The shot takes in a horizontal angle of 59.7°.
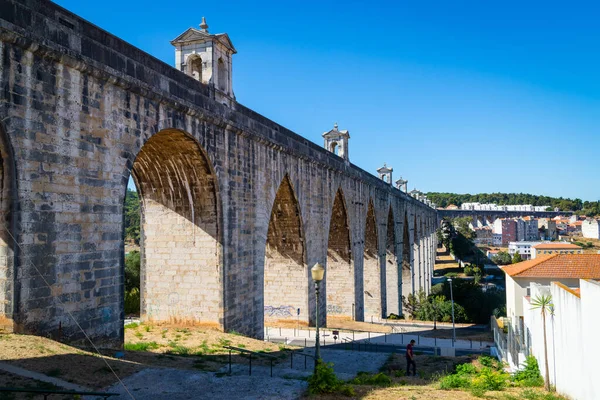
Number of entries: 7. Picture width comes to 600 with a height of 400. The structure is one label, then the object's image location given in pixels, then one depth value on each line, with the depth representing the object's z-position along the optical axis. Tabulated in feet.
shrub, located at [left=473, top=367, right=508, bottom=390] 35.44
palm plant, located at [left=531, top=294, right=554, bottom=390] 39.37
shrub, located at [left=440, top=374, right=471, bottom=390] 35.22
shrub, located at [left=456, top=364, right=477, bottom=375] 47.14
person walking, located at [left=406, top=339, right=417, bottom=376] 48.98
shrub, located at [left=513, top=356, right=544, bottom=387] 41.82
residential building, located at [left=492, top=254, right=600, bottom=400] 30.19
